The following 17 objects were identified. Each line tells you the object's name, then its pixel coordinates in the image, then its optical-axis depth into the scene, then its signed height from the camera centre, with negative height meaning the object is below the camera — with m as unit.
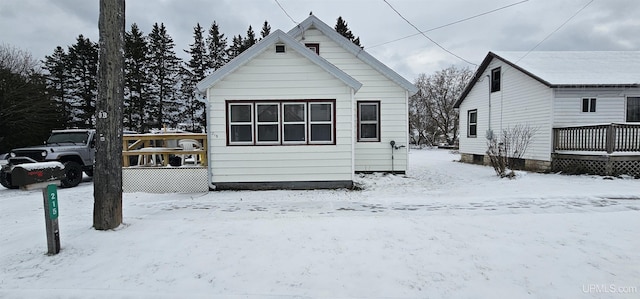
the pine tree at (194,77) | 31.97 +7.04
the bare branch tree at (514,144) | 10.28 -0.25
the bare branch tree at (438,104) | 35.62 +4.25
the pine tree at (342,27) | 33.56 +12.84
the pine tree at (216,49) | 33.44 +10.66
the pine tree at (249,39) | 35.19 +12.29
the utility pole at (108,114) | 4.54 +0.43
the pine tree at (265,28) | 35.69 +13.63
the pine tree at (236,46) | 34.78 +11.21
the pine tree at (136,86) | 29.09 +5.59
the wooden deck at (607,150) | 9.59 -0.46
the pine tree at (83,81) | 29.42 +6.35
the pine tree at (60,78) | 29.03 +6.58
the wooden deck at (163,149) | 8.08 -0.21
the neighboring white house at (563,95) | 11.25 +1.70
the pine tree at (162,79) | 30.38 +6.65
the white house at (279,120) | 7.97 +0.57
